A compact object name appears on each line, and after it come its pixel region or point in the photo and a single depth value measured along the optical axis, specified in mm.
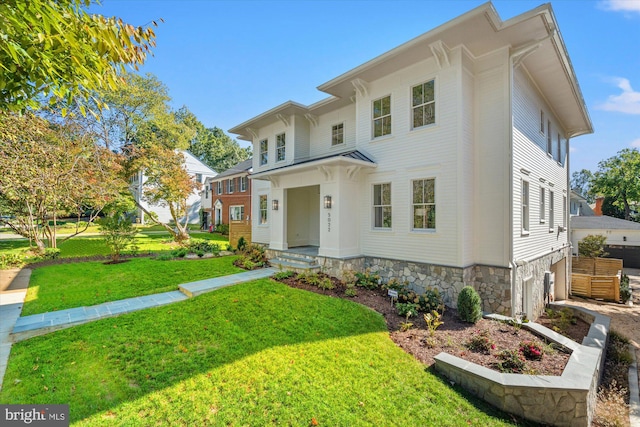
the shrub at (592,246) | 15922
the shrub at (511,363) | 4371
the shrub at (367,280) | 8430
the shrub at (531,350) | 4781
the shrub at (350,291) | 7590
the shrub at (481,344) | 5086
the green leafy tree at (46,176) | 9516
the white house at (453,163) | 7355
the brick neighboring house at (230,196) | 23703
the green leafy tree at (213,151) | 45531
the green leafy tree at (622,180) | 25656
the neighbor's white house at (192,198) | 32906
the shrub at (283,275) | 9030
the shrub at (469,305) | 6426
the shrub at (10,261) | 10659
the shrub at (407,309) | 6539
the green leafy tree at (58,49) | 2172
